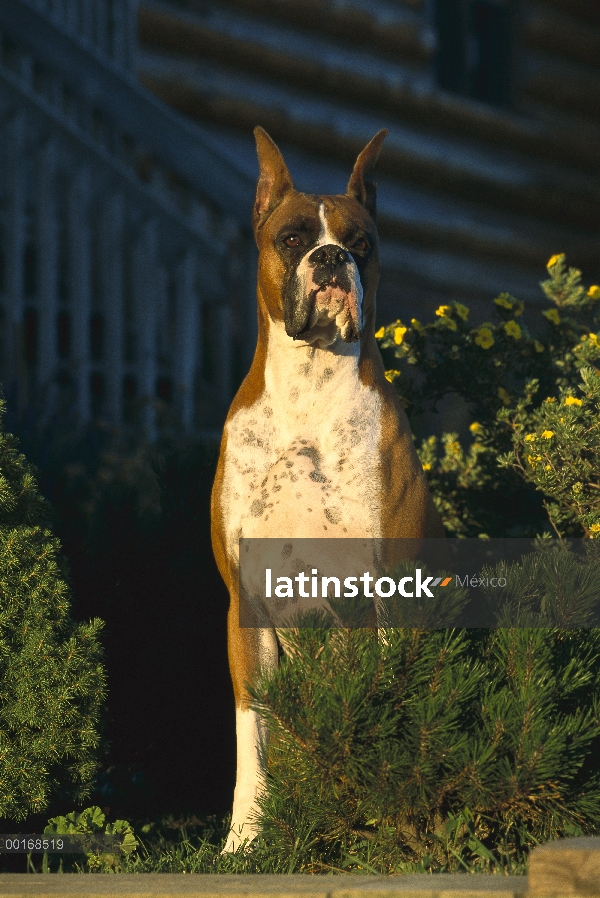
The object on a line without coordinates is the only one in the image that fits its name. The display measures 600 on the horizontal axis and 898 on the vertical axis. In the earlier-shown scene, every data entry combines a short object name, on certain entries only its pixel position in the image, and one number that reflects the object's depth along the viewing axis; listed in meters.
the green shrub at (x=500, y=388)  9.56
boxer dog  7.09
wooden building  18.45
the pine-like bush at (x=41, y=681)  6.67
